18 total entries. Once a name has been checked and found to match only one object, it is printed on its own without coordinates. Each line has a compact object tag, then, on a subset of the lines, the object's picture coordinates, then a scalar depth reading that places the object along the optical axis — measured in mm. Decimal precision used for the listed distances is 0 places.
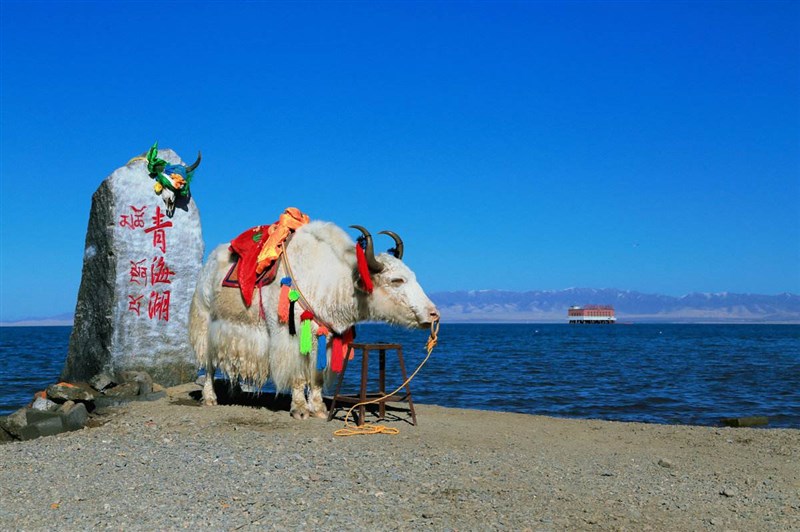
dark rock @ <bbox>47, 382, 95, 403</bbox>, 9898
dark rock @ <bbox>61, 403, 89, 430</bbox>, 8523
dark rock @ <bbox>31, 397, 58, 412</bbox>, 9719
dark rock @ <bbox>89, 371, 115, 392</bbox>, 10812
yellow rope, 7945
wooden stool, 8422
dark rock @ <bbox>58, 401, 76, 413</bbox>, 9295
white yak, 8406
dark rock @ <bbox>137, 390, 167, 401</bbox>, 10531
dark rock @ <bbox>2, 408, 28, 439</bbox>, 8349
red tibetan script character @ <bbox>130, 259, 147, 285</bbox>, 11695
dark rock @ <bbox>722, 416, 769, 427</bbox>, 12055
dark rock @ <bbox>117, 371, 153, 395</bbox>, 10883
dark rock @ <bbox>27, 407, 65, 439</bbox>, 8352
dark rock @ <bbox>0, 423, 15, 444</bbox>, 8406
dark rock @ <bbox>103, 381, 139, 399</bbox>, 10531
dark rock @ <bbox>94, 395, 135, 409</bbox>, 10109
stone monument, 11609
